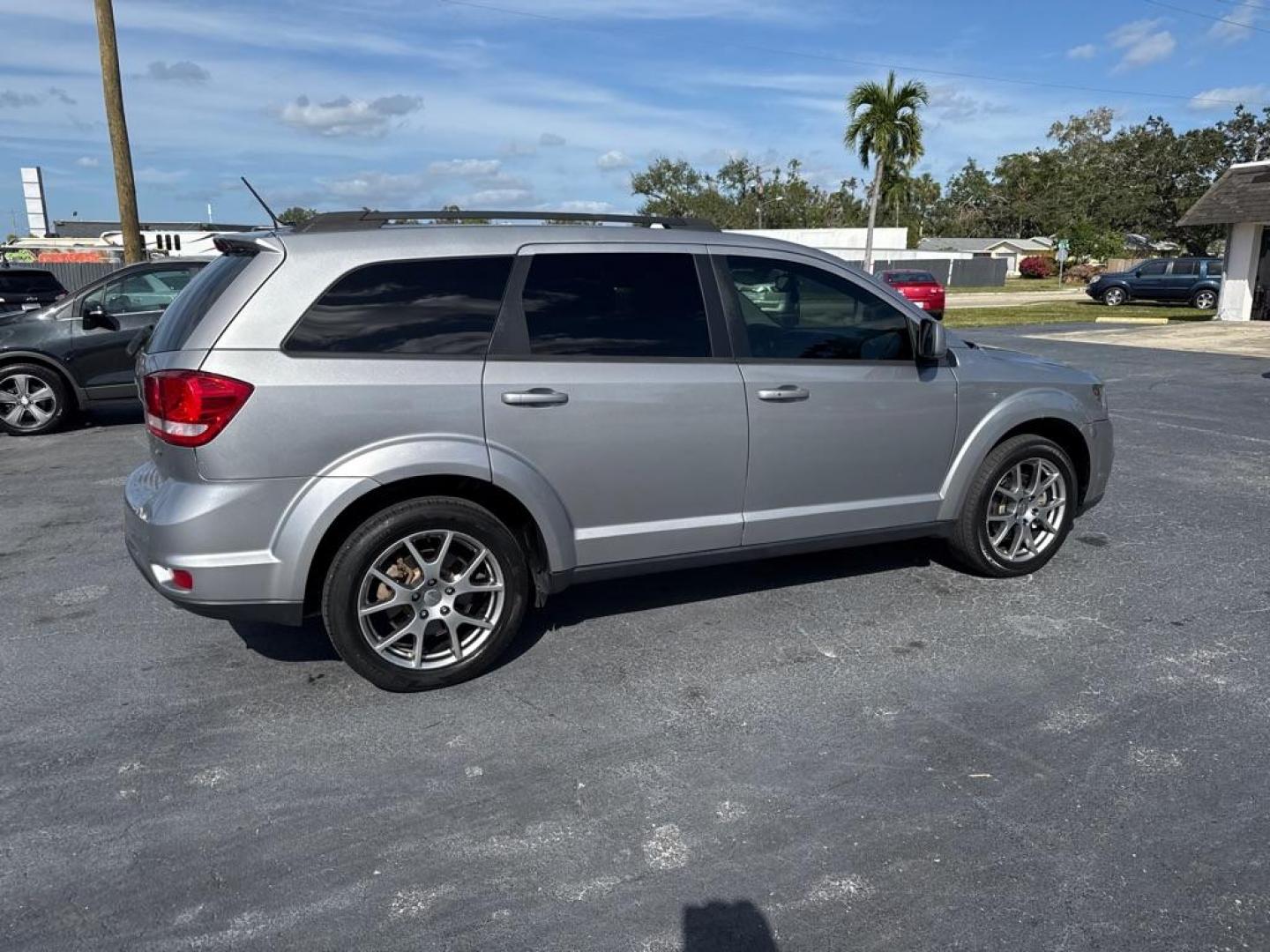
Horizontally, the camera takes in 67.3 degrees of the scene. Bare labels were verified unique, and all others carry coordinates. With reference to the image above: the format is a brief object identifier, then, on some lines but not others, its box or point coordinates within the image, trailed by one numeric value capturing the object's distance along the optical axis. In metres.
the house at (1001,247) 74.00
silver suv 3.69
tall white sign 74.06
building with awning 23.70
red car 25.98
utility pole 14.61
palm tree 38.69
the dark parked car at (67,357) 9.73
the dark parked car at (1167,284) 31.38
